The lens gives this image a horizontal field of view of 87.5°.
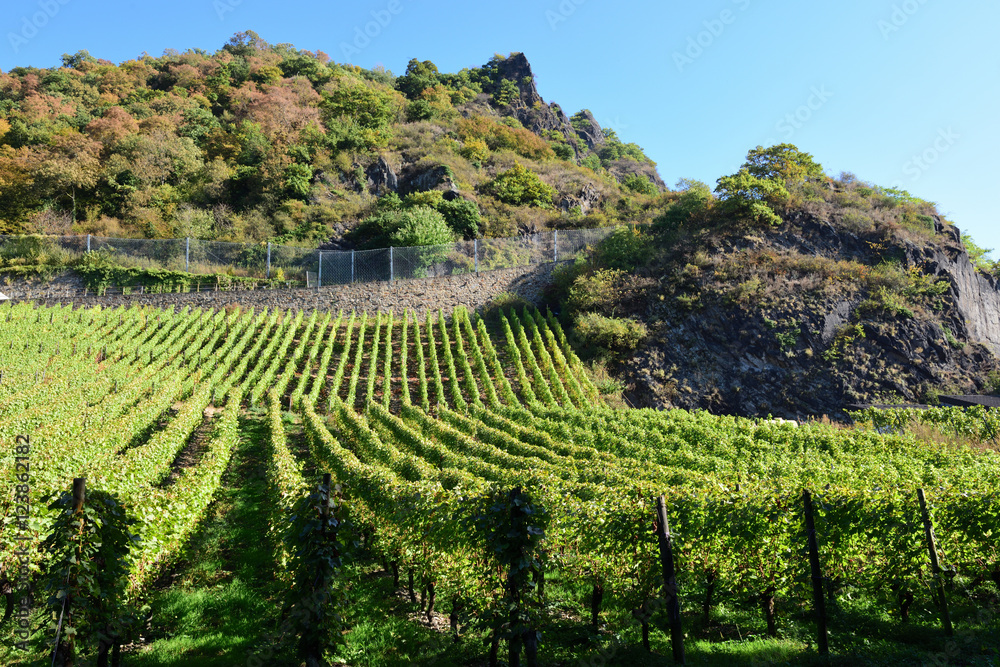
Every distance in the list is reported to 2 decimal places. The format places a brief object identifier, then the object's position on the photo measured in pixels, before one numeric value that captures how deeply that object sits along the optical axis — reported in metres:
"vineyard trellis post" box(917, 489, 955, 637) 5.37
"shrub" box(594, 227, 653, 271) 27.33
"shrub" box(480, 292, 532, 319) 27.42
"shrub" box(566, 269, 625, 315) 25.41
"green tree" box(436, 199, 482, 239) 35.19
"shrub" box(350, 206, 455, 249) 29.89
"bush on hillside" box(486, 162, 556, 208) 39.97
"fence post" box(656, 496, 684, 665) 4.91
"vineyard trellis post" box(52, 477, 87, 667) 4.15
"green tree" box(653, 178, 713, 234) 28.25
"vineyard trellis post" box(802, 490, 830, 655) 5.06
